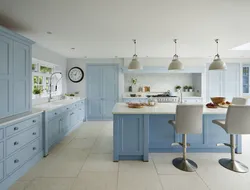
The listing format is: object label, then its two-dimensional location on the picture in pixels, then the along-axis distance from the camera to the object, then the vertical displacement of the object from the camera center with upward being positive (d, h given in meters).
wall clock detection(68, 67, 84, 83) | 6.00 +0.70
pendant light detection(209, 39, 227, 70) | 3.08 +0.54
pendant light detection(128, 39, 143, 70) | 3.42 +0.59
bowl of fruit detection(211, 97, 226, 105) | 3.47 -0.14
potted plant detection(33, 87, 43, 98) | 4.14 +0.03
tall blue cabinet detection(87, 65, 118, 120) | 6.04 +0.23
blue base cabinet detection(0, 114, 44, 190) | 2.09 -0.79
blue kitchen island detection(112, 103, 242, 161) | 2.88 -0.77
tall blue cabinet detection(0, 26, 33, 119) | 2.30 +0.31
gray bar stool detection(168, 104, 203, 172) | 2.52 -0.39
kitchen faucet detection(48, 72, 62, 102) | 4.69 +0.27
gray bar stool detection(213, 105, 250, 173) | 2.41 -0.40
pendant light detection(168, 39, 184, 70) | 3.31 +0.58
